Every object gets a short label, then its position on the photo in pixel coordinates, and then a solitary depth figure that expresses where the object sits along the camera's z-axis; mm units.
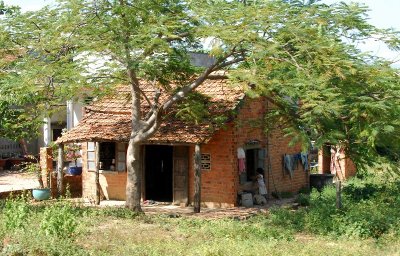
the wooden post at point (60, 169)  20422
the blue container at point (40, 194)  20469
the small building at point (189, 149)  18469
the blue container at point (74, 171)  23172
